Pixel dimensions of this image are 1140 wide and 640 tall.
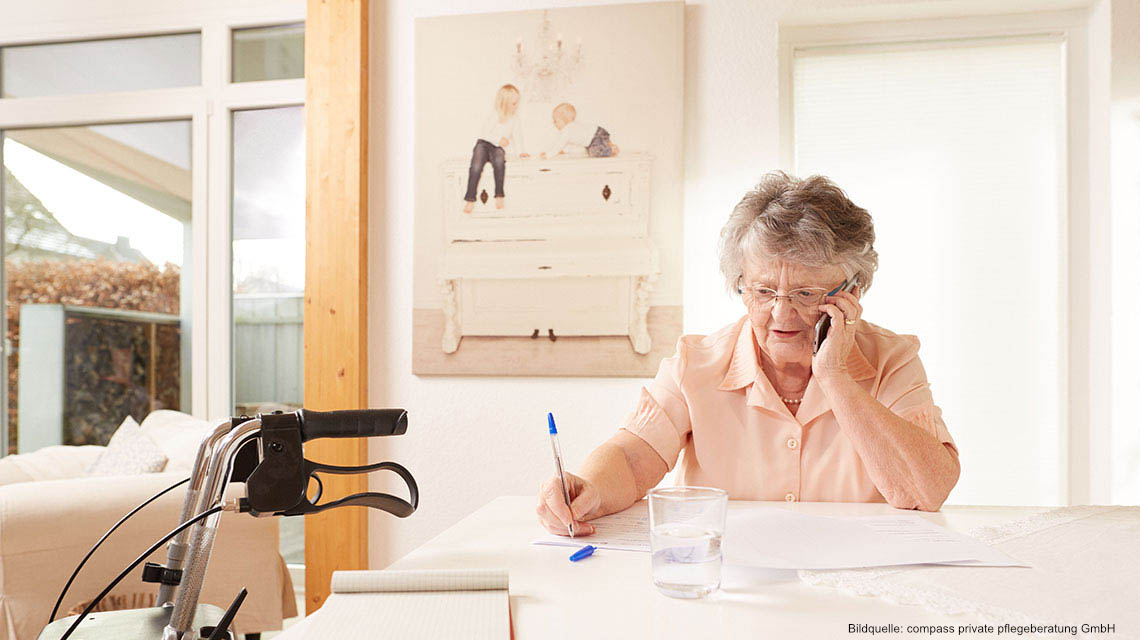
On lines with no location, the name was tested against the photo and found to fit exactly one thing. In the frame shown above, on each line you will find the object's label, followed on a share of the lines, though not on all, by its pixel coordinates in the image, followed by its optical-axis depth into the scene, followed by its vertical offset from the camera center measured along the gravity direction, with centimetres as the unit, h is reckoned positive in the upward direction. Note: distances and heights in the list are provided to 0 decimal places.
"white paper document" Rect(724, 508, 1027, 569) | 94 -27
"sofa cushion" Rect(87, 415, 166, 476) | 258 -41
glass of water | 85 -22
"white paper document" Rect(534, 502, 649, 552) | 109 -29
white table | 76 -28
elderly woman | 159 -11
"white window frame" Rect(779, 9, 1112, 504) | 260 +32
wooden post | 284 +26
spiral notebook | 75 -27
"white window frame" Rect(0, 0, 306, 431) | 313 +85
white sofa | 199 -57
